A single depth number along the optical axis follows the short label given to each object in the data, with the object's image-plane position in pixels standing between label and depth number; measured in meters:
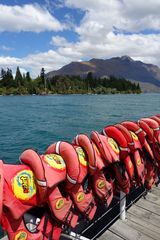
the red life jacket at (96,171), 2.59
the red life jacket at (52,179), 2.09
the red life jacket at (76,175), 2.37
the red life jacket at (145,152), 3.38
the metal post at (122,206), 3.08
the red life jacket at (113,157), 2.77
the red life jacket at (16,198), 1.92
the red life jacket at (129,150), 3.09
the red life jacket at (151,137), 3.62
